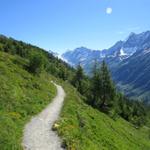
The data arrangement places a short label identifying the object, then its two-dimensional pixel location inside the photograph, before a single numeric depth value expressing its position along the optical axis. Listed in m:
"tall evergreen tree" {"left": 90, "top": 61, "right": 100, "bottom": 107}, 43.37
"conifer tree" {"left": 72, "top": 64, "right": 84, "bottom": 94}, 59.35
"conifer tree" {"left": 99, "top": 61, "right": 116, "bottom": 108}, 43.14
